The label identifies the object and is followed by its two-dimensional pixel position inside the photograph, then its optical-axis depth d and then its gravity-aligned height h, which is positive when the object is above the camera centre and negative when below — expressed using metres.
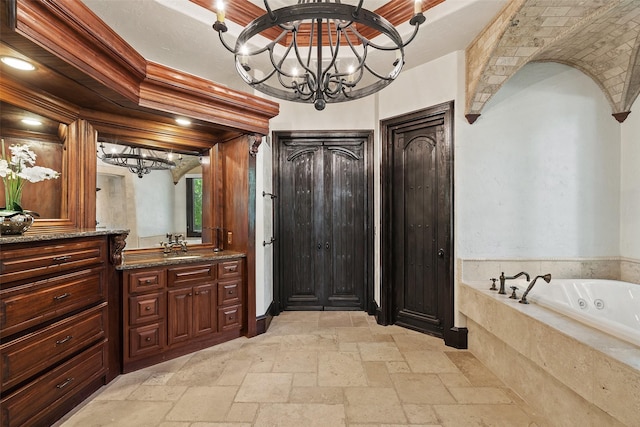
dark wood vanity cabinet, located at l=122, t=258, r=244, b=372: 2.38 -0.83
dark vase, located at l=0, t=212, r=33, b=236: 1.67 -0.03
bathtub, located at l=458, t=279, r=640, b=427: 1.35 -0.81
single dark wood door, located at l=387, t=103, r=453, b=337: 2.98 -0.08
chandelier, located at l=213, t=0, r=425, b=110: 1.27 +0.91
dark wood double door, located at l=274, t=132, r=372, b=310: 3.89 -0.12
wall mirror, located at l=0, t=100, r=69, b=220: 1.95 +0.52
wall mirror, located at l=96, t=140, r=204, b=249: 2.57 +0.19
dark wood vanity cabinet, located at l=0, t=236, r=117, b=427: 1.53 -0.66
